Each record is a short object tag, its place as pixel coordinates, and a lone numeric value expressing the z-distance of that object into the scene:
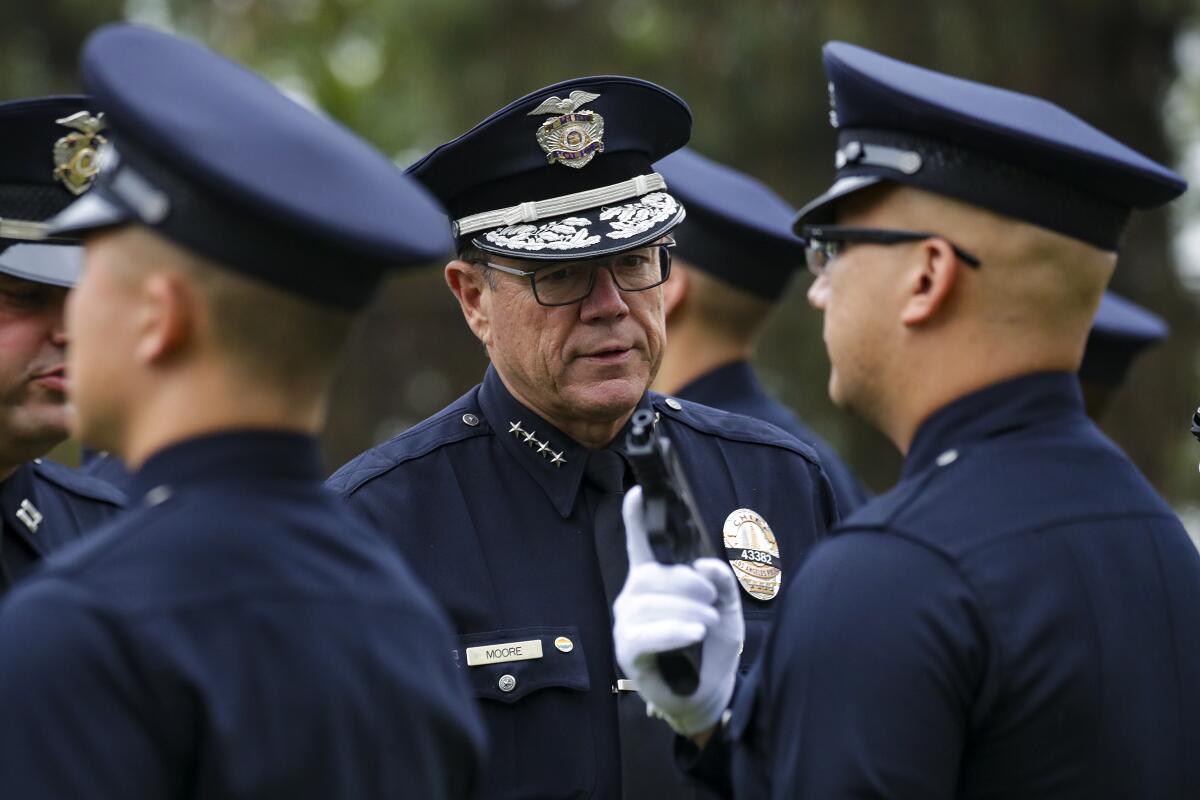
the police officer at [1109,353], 11.98
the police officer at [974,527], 5.08
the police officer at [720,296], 11.43
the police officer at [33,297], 7.05
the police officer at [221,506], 3.99
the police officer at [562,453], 6.96
